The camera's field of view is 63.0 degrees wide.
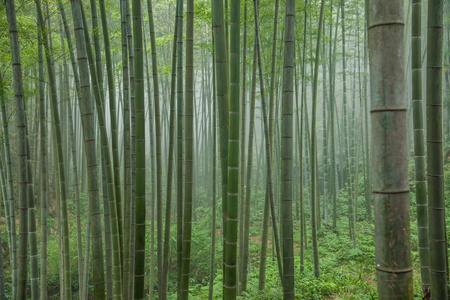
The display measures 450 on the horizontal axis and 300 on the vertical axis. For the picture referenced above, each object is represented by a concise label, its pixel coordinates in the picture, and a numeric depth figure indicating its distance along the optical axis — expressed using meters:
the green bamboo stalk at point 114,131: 3.08
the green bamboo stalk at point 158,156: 3.38
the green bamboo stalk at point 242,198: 4.28
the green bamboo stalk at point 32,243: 3.39
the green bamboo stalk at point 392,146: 1.04
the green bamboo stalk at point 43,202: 4.01
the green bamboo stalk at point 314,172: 4.64
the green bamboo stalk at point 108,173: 2.99
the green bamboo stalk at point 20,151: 2.61
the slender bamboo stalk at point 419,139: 2.31
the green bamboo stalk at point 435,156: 1.95
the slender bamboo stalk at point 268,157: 2.71
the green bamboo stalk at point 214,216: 4.01
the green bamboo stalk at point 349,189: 6.86
